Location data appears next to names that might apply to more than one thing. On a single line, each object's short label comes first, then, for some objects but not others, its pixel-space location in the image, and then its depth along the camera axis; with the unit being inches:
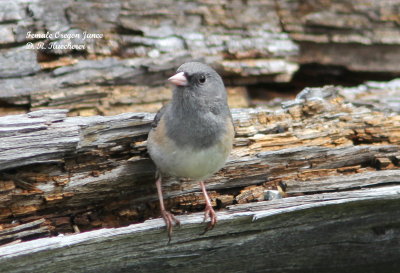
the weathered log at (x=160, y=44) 336.5
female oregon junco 244.8
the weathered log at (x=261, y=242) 222.4
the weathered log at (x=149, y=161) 244.4
